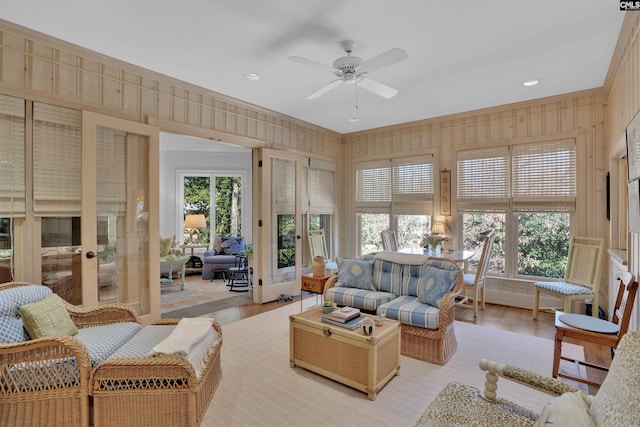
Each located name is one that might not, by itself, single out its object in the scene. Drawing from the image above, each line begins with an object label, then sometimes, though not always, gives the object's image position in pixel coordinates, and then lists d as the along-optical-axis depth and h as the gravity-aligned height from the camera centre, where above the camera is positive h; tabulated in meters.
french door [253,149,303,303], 4.98 -0.23
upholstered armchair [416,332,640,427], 1.10 -0.79
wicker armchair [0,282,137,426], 1.92 -1.02
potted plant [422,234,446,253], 4.84 -0.44
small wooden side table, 3.88 -0.86
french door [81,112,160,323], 3.14 -0.02
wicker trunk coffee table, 2.40 -1.11
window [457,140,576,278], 4.49 +0.14
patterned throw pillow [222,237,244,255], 7.12 -0.74
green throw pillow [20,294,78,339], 2.17 -0.74
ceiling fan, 2.59 +1.25
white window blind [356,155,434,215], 5.64 +0.48
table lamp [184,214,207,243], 7.38 -0.21
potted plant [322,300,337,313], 2.91 -0.86
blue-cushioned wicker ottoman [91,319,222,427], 1.98 -1.10
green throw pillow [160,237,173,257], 6.27 -0.67
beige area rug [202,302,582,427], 2.19 -1.37
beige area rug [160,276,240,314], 4.89 -1.39
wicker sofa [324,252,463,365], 2.91 -0.85
